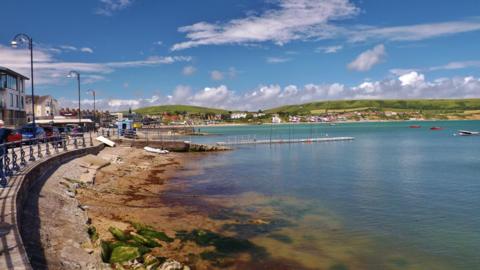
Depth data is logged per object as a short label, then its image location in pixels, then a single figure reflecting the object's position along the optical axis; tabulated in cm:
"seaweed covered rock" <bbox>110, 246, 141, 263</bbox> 1408
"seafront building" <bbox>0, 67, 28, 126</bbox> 5200
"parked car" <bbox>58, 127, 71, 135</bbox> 5947
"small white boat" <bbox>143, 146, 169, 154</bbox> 6251
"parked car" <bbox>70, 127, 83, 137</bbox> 4898
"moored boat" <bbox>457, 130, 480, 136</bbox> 12420
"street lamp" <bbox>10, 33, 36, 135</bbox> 2942
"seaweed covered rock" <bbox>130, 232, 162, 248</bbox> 1680
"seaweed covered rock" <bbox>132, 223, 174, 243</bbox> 1797
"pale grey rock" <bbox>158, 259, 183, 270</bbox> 1416
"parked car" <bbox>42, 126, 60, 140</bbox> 4500
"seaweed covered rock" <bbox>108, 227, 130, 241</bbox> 1635
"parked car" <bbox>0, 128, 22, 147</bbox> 3106
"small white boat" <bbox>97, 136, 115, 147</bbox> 5495
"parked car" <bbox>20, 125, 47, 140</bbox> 3825
